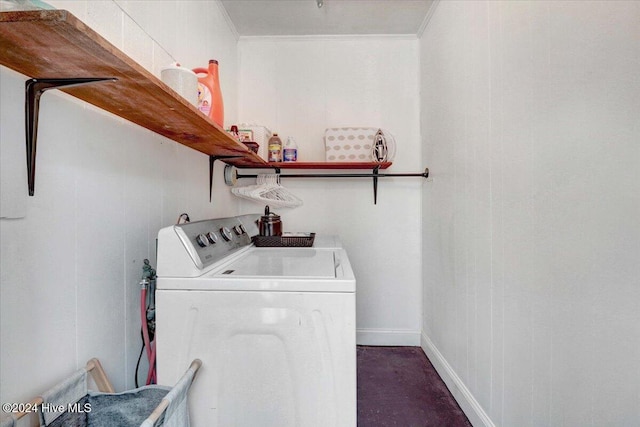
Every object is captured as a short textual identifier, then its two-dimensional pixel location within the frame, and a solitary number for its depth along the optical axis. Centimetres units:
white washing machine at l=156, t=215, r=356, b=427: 91
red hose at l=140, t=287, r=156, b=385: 104
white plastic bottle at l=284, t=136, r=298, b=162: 225
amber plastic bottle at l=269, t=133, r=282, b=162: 221
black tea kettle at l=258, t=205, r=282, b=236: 173
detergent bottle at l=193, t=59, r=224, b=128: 129
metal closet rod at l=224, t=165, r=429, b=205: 224
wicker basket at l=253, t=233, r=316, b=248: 164
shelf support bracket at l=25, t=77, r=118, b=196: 72
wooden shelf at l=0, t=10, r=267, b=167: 53
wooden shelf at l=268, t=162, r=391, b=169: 215
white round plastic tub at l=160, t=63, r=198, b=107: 99
